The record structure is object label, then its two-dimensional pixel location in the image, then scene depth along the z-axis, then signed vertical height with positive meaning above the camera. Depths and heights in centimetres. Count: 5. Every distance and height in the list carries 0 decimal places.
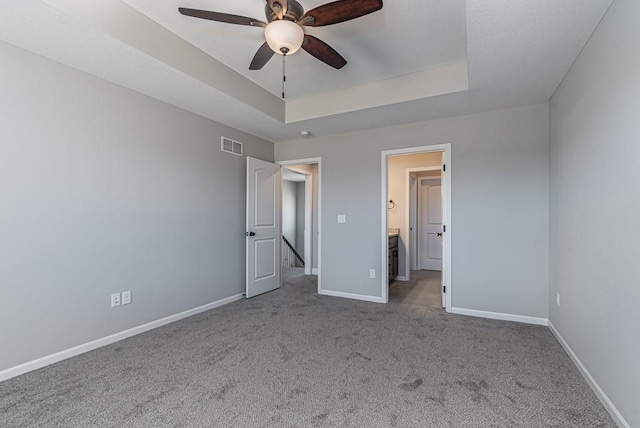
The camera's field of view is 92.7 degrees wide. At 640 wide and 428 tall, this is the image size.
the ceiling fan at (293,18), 182 +125
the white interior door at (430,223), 689 -19
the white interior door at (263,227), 433 -18
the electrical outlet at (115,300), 282 -79
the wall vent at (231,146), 408 +94
